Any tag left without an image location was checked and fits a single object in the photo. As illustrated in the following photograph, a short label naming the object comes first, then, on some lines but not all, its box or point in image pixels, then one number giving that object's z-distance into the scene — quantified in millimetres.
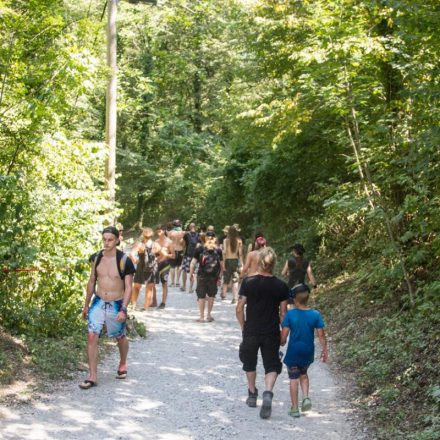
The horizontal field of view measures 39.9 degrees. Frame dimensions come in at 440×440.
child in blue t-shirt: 6684
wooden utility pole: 10781
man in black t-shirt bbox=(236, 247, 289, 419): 6777
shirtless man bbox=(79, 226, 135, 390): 7527
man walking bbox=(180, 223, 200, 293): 18062
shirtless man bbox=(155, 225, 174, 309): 14314
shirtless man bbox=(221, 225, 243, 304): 15422
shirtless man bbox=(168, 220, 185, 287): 18183
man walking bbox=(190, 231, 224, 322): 12867
